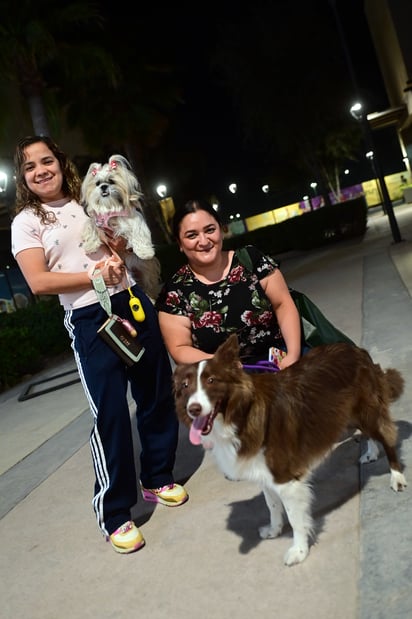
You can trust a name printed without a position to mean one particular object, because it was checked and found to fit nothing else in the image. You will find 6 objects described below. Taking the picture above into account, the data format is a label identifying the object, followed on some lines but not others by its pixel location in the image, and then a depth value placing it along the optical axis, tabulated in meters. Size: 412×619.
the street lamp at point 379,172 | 15.27
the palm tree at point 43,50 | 15.40
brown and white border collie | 2.71
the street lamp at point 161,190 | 31.25
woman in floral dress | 3.72
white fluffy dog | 3.49
